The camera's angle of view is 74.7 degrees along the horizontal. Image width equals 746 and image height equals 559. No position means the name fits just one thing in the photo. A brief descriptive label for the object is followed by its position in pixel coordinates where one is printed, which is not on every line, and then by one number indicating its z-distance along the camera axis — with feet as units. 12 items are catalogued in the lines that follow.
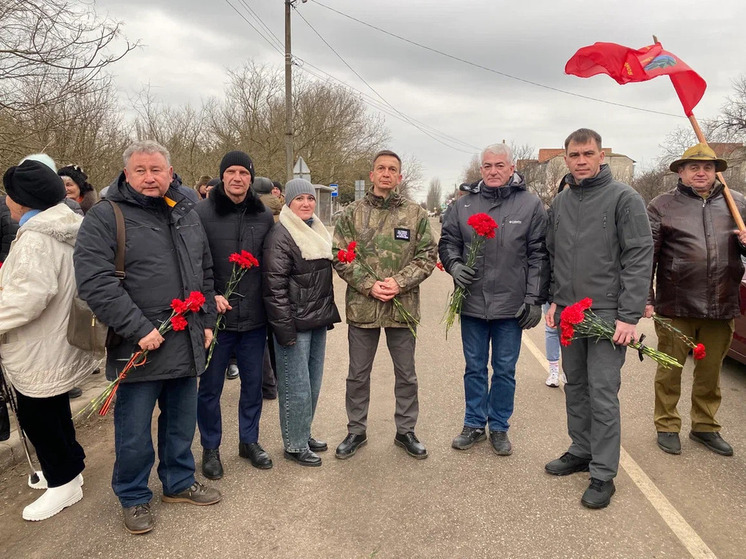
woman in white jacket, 8.99
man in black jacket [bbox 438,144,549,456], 12.34
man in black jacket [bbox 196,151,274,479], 11.46
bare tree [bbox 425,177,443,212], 427.00
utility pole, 52.39
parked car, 17.21
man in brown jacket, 12.43
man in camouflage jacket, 12.19
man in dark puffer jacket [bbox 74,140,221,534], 8.72
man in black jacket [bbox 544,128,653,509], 10.30
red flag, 12.10
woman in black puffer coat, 11.41
